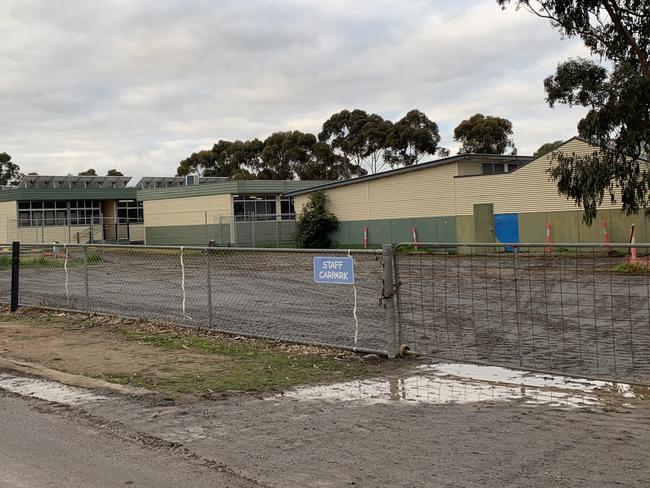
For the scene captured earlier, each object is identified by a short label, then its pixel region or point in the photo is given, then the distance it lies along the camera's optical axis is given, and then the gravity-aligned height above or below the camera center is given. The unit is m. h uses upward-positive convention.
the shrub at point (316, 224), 42.31 +0.69
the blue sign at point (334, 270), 8.76 -0.49
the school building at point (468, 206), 31.05 +1.21
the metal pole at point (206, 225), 45.31 +0.92
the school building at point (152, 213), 45.41 +2.11
